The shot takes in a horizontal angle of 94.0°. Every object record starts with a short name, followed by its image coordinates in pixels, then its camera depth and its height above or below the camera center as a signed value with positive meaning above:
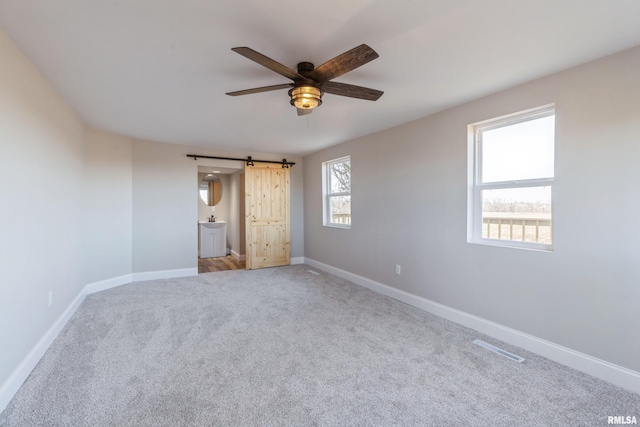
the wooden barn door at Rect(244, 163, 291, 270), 5.89 -0.19
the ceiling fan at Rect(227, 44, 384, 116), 1.69 +0.87
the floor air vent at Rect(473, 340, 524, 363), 2.45 -1.25
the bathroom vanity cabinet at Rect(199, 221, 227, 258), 7.09 -0.76
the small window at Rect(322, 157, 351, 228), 5.18 +0.26
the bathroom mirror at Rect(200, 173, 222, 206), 7.34 +0.43
